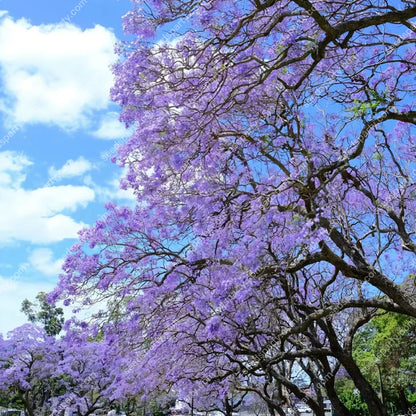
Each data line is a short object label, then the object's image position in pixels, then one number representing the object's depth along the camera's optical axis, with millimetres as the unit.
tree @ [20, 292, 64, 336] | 32188
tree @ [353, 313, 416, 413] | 15560
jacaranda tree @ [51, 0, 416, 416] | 6074
